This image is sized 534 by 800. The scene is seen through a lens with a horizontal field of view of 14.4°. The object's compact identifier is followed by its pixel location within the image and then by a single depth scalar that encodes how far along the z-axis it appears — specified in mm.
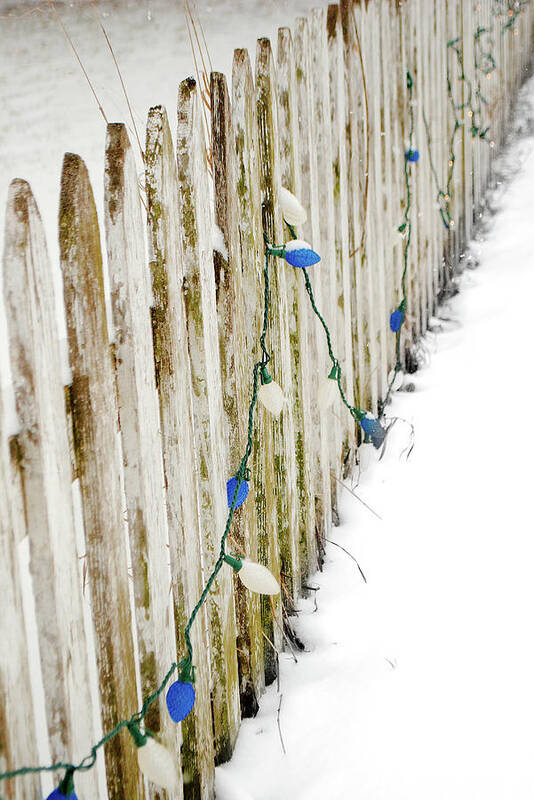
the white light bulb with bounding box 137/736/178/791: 2083
